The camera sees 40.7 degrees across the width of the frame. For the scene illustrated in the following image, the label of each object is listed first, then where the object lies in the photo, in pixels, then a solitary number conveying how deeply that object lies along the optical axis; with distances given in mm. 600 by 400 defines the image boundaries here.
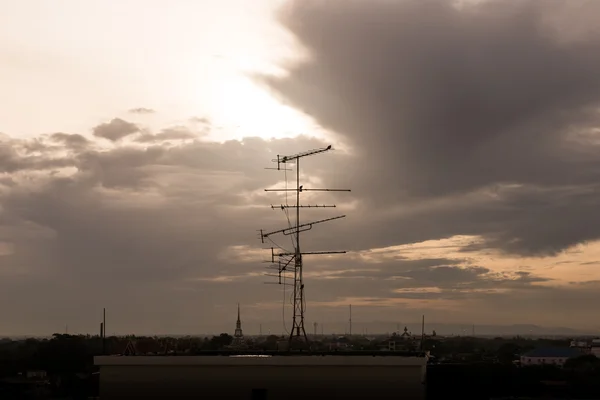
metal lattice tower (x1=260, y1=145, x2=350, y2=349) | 29275
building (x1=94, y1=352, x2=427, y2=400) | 23016
